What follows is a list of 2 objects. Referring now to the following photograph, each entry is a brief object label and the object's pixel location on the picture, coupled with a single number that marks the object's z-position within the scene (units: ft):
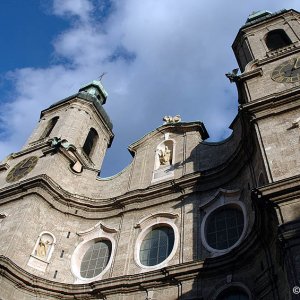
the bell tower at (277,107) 31.86
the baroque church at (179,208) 37.91
